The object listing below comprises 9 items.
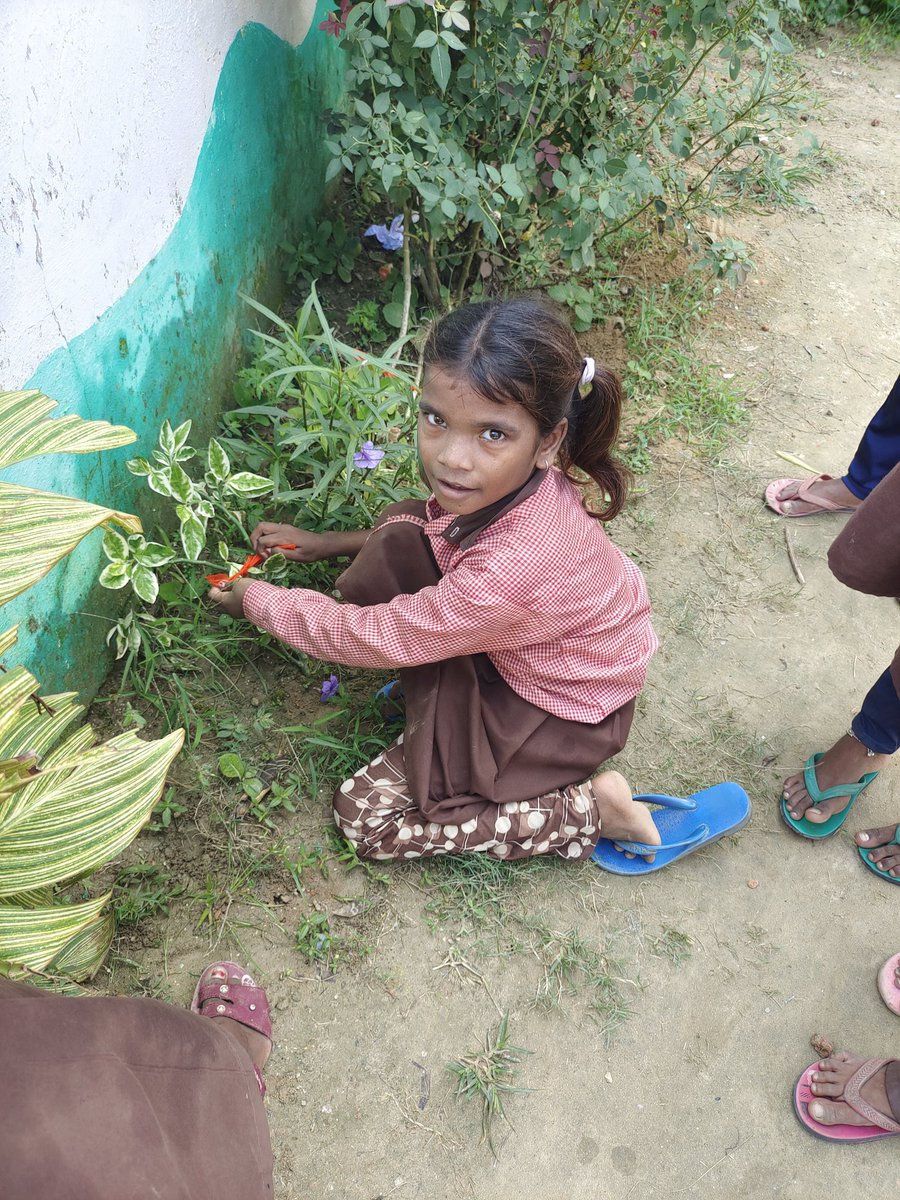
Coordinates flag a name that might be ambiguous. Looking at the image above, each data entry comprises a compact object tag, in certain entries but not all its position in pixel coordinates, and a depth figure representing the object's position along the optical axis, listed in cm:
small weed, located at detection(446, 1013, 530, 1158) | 161
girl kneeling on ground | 155
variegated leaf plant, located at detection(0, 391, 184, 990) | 108
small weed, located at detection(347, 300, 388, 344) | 285
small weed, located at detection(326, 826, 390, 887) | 185
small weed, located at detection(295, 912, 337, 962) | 174
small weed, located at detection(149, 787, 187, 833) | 183
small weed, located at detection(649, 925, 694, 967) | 184
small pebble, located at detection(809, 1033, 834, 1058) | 174
